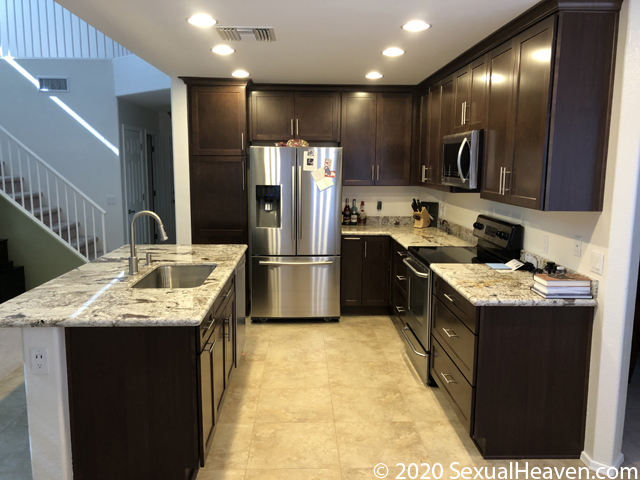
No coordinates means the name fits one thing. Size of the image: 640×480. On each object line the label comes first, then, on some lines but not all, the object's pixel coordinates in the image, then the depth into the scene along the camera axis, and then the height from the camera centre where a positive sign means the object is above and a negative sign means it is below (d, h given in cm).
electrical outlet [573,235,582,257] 260 -35
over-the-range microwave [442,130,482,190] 319 +14
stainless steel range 335 -58
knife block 510 -42
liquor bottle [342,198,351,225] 527 -41
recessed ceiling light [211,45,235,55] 338 +89
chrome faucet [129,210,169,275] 278 -48
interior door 652 -6
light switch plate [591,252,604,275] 238 -40
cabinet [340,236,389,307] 479 -92
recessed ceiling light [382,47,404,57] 342 +90
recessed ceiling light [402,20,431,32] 277 +89
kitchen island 207 -93
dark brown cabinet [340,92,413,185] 491 +41
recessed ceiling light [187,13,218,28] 268 +88
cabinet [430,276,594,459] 245 -101
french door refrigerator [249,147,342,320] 450 -51
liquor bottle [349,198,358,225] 525 -42
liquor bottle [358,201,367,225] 532 -43
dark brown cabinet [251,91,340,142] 483 +61
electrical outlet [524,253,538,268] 311 -51
